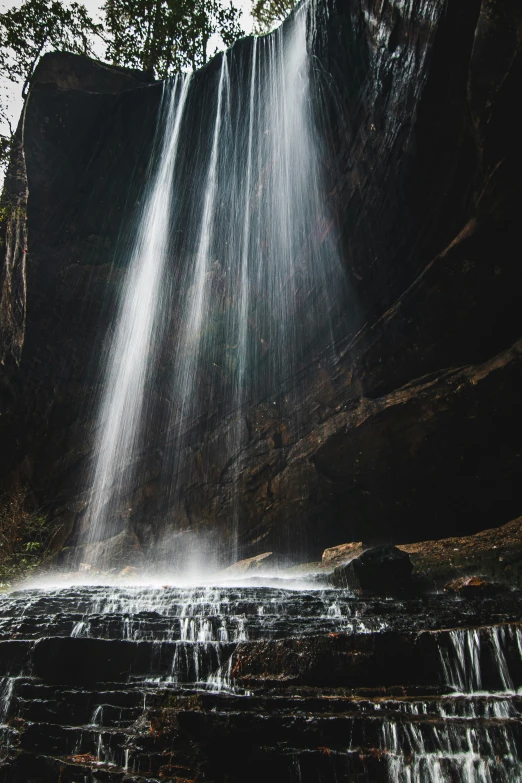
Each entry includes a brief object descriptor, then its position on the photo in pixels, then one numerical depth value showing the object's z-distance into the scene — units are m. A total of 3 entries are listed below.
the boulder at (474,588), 6.31
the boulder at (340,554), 9.86
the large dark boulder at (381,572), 6.97
